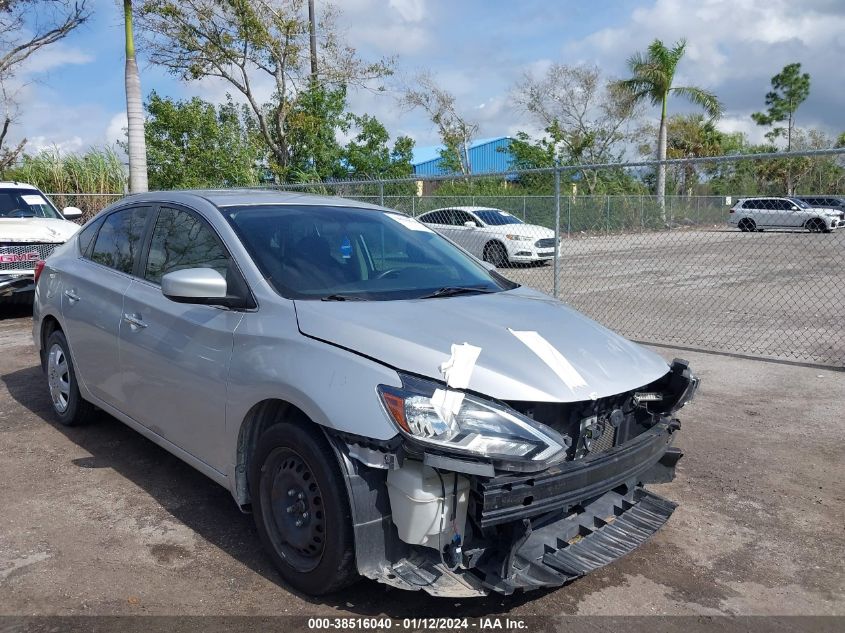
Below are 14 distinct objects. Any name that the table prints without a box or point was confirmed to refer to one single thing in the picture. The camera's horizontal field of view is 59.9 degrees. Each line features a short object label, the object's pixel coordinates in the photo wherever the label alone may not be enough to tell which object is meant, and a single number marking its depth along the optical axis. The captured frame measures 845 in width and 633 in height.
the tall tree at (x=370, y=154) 24.75
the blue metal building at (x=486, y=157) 44.78
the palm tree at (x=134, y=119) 14.55
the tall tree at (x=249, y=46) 21.50
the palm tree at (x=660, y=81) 31.64
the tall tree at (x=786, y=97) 62.34
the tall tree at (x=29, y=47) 22.88
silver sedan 2.71
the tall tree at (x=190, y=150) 20.17
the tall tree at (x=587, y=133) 37.19
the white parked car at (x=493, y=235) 13.60
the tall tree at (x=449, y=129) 37.34
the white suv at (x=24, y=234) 9.61
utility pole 23.19
